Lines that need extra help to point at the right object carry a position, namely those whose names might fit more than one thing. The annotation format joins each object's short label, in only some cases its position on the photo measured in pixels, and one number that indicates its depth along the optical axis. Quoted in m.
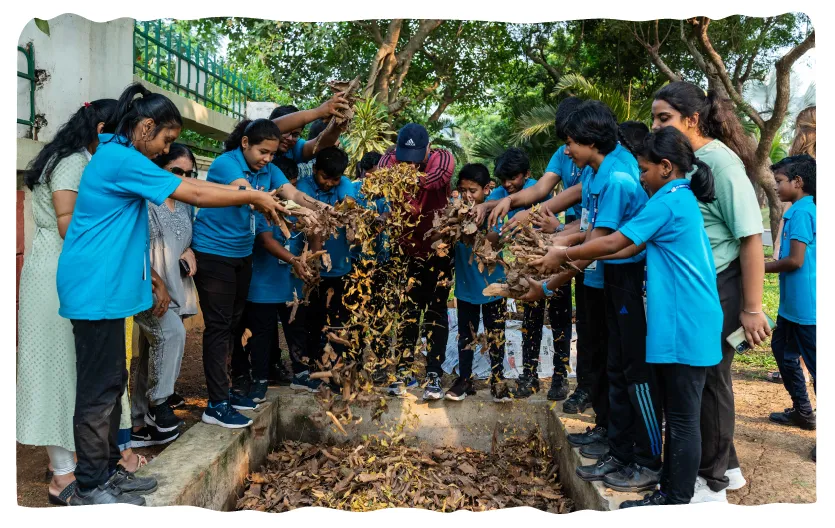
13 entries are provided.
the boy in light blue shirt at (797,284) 3.94
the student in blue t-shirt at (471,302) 4.18
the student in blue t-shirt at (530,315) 4.30
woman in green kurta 2.71
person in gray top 3.54
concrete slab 3.18
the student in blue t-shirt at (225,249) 3.65
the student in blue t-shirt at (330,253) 4.25
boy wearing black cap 4.09
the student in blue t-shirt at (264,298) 4.14
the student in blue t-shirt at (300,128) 3.96
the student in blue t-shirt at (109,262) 2.54
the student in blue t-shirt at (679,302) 2.57
